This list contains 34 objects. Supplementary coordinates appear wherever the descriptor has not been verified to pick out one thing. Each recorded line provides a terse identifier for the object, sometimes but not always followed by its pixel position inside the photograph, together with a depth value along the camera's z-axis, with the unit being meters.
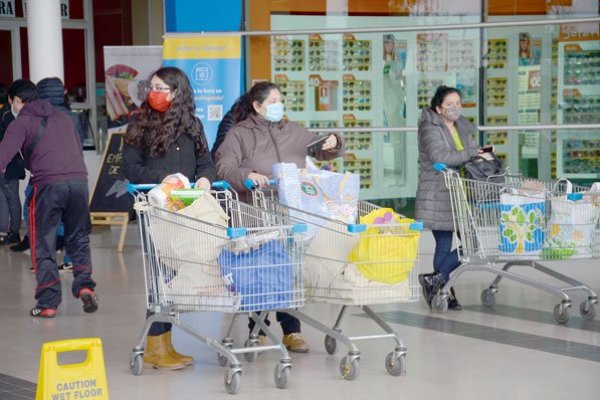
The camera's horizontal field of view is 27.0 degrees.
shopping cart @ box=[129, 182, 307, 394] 6.64
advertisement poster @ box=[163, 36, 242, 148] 13.16
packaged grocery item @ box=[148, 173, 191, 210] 6.91
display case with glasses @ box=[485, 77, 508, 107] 13.07
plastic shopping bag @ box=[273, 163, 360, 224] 7.13
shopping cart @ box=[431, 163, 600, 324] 8.59
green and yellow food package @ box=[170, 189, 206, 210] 6.95
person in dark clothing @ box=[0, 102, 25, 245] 11.24
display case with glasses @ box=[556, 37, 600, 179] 12.95
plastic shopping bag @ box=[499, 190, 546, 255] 8.58
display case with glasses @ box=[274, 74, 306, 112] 13.47
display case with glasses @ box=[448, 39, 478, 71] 13.08
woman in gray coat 9.35
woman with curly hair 7.44
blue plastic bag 6.63
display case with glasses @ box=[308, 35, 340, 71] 13.38
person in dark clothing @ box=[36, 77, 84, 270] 10.48
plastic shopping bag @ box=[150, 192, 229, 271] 6.71
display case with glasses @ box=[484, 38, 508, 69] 13.04
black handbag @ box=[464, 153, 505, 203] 8.94
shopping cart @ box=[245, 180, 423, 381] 6.82
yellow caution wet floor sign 5.29
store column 13.21
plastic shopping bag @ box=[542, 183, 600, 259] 8.59
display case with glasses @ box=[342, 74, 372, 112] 13.38
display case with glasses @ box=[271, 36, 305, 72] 13.40
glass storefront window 13.00
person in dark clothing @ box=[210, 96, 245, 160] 9.57
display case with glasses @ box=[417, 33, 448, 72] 13.14
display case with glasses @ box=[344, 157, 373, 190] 13.41
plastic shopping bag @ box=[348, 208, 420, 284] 6.82
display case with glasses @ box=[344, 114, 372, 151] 13.38
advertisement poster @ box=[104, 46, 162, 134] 15.54
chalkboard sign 13.87
